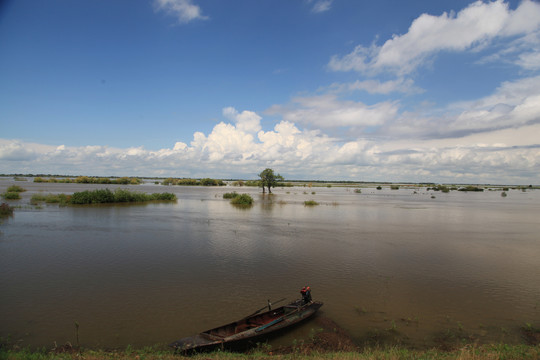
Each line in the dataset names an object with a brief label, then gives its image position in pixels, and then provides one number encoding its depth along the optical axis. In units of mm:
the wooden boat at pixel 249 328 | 7567
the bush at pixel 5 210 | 28080
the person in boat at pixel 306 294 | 10125
